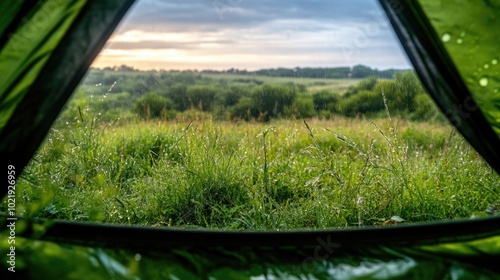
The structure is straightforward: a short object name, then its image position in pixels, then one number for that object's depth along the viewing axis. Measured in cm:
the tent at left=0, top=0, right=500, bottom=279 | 116
